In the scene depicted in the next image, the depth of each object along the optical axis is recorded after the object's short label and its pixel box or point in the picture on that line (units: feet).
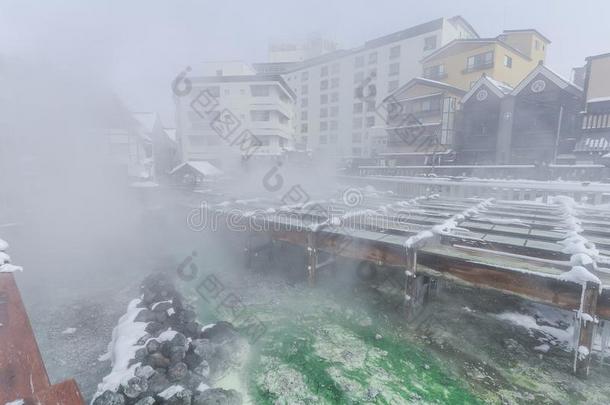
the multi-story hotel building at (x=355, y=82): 116.47
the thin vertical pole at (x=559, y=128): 62.90
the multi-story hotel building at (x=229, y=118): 106.83
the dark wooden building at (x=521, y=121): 62.80
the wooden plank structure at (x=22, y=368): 7.86
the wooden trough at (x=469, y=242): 13.03
